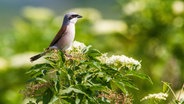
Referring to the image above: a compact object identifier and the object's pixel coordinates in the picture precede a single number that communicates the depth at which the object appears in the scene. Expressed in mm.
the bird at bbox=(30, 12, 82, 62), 8549
